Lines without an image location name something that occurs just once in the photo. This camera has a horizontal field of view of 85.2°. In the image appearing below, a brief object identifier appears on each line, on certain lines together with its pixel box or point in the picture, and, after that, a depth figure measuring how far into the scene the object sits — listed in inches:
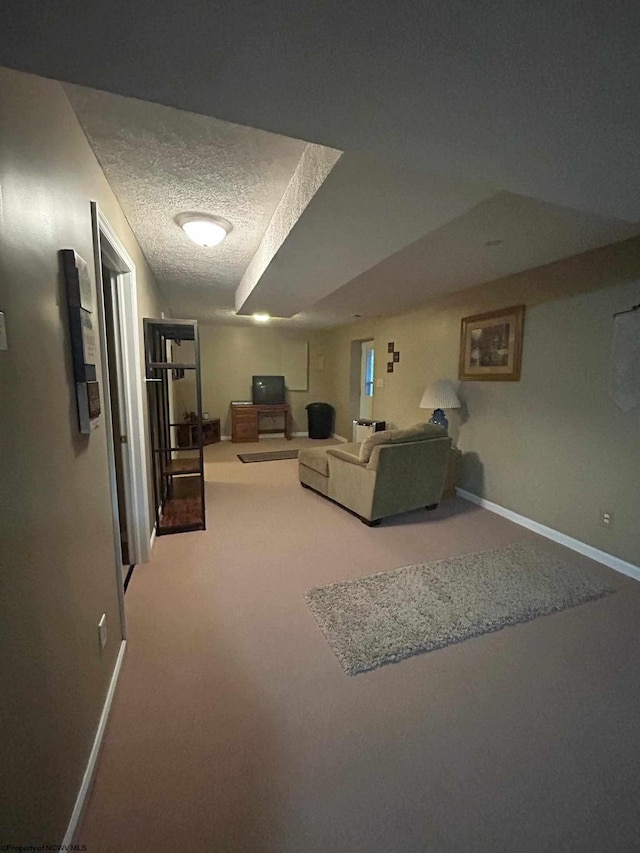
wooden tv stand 261.6
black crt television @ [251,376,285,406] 277.6
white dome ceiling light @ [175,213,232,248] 82.8
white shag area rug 69.5
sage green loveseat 120.1
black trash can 276.8
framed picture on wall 125.8
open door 87.9
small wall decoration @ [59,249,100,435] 46.1
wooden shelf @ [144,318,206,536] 111.7
